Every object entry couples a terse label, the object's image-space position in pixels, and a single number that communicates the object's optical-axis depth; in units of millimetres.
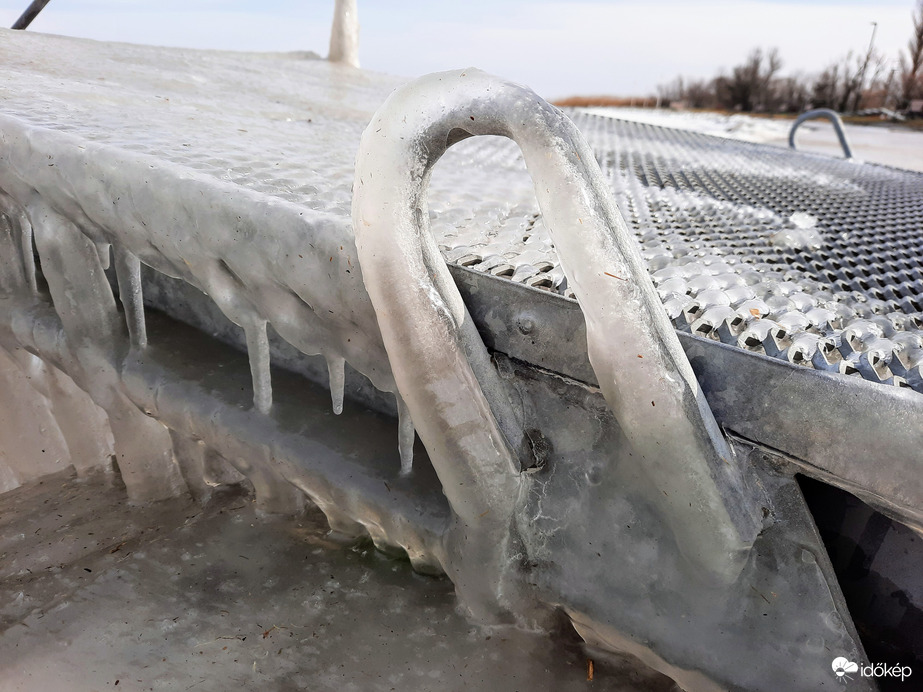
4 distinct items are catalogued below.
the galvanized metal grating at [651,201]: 650
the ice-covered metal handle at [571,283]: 515
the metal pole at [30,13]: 2518
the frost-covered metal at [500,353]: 535
